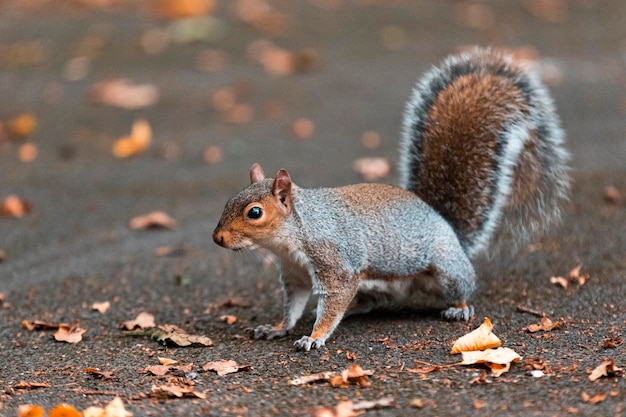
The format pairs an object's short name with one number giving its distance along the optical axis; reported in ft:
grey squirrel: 21.62
